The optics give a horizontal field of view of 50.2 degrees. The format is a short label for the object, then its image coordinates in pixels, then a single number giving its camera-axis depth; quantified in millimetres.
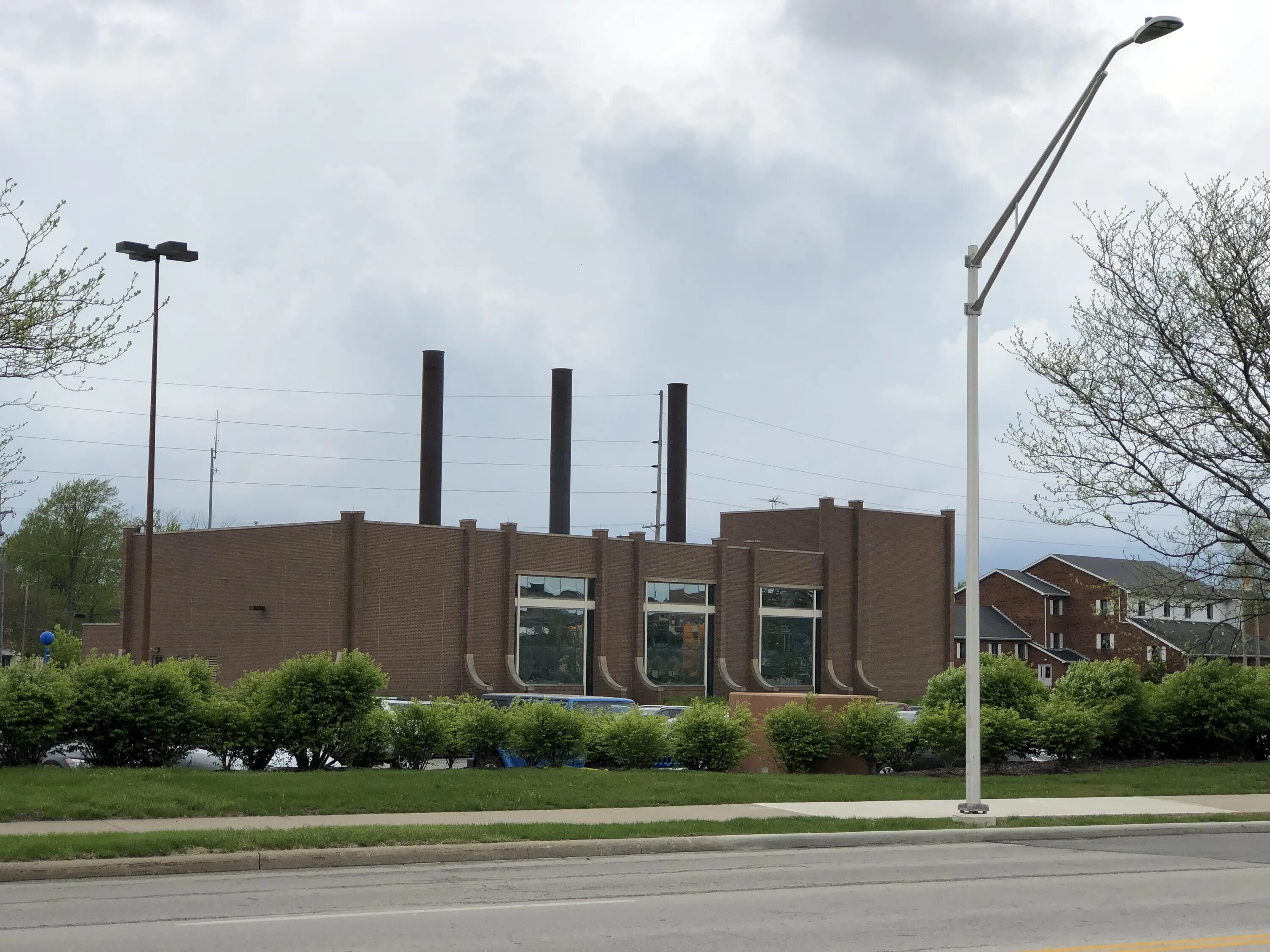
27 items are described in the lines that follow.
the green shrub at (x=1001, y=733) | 24984
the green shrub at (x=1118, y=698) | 27719
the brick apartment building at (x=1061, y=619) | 86562
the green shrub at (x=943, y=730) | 24438
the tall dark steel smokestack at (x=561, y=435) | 65750
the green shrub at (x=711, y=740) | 24141
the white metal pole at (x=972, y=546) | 18109
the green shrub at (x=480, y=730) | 22812
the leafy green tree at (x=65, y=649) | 73750
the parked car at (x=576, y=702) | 24766
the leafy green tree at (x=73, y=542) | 88562
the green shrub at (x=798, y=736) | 24719
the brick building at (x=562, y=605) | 55312
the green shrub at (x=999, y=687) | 26391
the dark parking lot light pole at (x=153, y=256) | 33344
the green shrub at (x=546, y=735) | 23172
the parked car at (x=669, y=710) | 37594
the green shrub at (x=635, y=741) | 23766
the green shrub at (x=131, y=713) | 20156
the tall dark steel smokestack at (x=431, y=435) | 61031
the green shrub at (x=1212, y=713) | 28375
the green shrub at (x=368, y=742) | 21641
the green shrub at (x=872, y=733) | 24688
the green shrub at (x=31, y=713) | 19359
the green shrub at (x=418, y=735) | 22234
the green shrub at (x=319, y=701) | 21203
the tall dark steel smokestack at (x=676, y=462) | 68938
